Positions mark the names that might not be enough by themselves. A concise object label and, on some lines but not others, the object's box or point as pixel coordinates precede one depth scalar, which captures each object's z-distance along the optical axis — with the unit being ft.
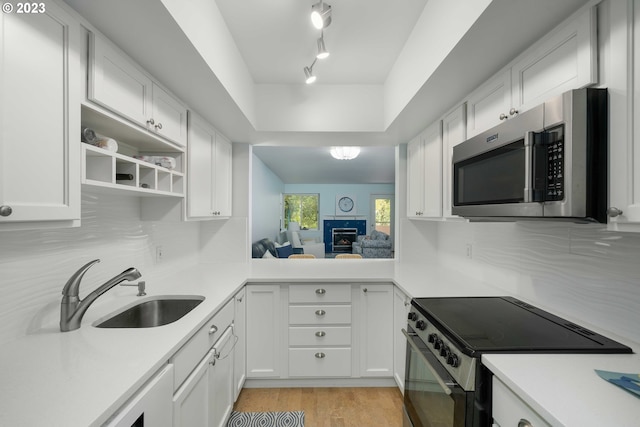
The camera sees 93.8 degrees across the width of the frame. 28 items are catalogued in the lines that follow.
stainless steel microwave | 2.90
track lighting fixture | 4.79
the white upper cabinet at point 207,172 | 6.44
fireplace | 31.55
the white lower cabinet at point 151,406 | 2.66
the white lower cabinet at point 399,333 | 6.67
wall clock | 31.65
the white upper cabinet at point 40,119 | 2.61
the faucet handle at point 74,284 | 3.90
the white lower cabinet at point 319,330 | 7.30
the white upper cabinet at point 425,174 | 6.89
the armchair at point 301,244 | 26.00
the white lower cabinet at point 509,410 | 2.60
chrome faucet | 3.86
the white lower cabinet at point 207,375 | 3.86
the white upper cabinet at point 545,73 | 3.11
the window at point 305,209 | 31.73
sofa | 15.30
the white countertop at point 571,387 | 2.32
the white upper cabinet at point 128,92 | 3.58
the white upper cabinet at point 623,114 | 2.65
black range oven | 3.33
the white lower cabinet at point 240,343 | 6.47
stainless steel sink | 5.12
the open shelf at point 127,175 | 3.71
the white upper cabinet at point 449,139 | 5.80
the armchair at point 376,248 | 23.84
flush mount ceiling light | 15.78
